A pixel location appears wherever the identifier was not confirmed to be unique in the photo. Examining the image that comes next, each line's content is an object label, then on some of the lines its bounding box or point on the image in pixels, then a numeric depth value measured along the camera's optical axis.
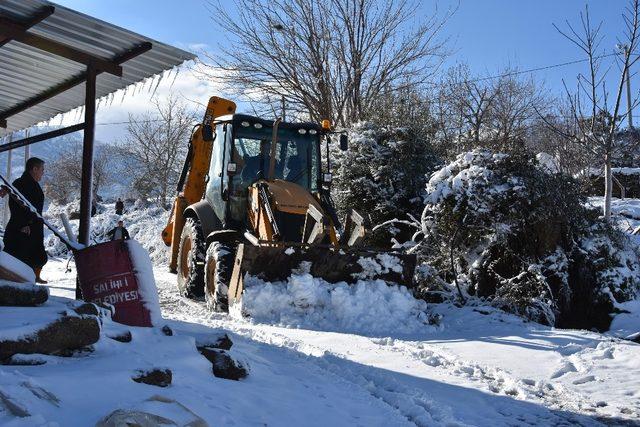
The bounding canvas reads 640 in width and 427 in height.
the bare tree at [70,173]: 44.75
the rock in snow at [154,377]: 3.25
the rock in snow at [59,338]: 3.15
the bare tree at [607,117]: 10.59
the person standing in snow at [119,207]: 27.88
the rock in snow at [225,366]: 3.99
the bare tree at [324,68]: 19.11
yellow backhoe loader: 8.16
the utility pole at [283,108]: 20.03
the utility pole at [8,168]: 19.01
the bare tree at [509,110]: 28.33
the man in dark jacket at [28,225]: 6.81
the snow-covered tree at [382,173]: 13.68
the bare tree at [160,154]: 34.28
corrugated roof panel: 4.90
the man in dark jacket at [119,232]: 12.86
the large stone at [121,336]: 3.88
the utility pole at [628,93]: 10.77
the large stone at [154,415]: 2.51
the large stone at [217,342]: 4.50
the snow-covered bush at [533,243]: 9.48
